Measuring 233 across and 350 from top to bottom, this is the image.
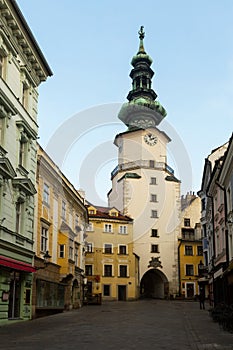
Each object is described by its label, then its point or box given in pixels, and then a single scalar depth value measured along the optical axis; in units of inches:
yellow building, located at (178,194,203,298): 2723.9
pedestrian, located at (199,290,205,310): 1592.0
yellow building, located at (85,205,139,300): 2477.9
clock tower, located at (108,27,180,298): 2706.7
